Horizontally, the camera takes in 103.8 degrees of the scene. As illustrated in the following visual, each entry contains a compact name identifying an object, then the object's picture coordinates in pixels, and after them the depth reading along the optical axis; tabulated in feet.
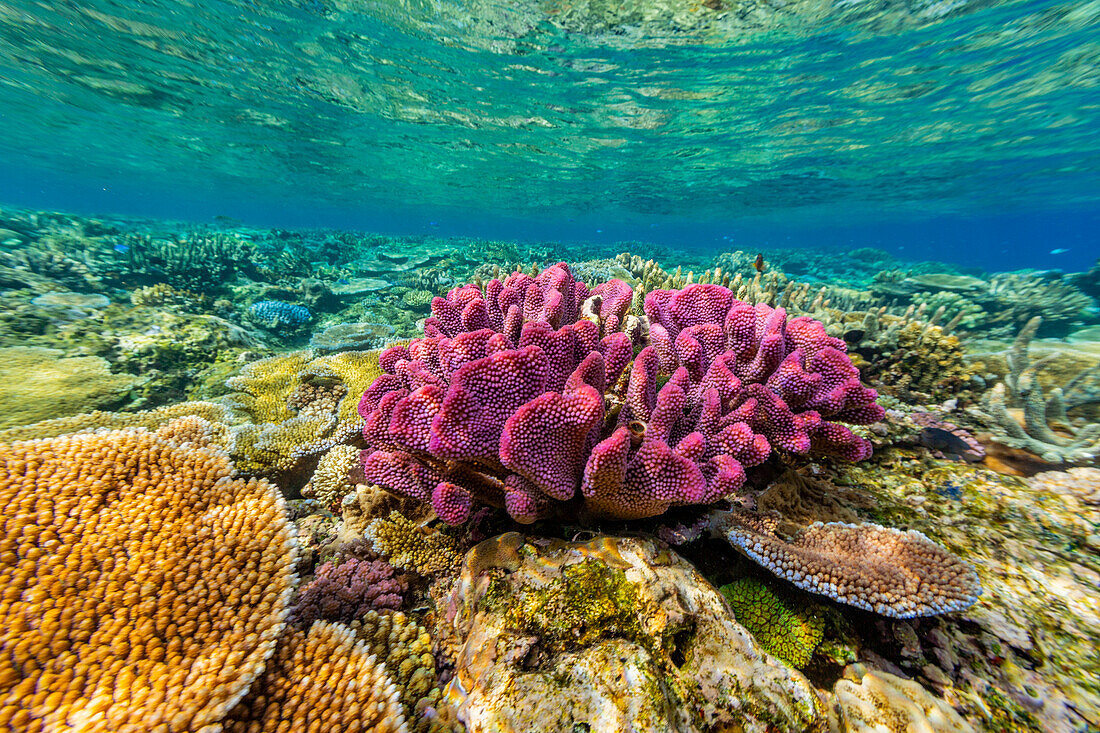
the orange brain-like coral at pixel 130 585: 0.86
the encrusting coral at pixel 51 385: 2.63
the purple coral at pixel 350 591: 1.25
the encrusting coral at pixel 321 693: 0.95
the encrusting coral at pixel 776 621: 1.08
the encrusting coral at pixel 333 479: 1.85
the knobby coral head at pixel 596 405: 1.00
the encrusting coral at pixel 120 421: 2.02
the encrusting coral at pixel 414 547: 1.43
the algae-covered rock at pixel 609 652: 0.87
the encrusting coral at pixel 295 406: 1.96
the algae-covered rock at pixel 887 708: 0.95
